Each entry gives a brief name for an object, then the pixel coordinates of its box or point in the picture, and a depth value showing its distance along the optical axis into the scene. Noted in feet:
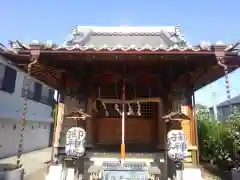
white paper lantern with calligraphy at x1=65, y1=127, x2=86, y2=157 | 19.40
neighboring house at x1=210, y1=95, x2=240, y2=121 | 94.12
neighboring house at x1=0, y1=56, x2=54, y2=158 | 44.81
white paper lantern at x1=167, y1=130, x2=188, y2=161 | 18.59
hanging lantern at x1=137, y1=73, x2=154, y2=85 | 23.66
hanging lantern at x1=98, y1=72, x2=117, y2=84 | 23.43
